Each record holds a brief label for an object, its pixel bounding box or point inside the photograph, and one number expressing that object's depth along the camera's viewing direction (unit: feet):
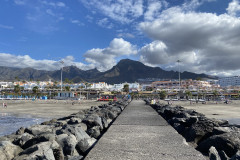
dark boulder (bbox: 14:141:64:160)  12.18
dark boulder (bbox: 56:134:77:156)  16.20
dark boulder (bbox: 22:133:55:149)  17.04
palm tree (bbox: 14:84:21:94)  414.00
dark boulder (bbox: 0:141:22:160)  14.53
